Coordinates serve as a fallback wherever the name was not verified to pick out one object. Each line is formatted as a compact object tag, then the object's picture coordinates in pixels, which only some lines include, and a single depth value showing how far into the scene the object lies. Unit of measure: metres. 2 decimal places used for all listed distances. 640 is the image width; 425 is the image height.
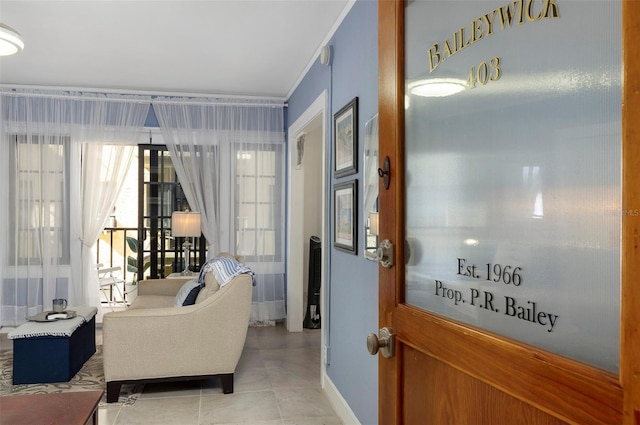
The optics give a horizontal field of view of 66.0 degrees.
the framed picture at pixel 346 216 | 3.04
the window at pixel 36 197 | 5.24
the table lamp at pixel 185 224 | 5.21
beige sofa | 3.33
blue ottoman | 3.63
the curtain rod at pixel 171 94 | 5.25
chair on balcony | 6.48
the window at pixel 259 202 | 5.68
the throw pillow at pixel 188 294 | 3.87
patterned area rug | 3.52
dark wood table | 1.77
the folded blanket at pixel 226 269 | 3.67
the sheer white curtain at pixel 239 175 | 5.56
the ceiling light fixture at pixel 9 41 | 3.15
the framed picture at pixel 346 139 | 3.00
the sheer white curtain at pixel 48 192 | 5.23
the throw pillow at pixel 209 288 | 3.76
